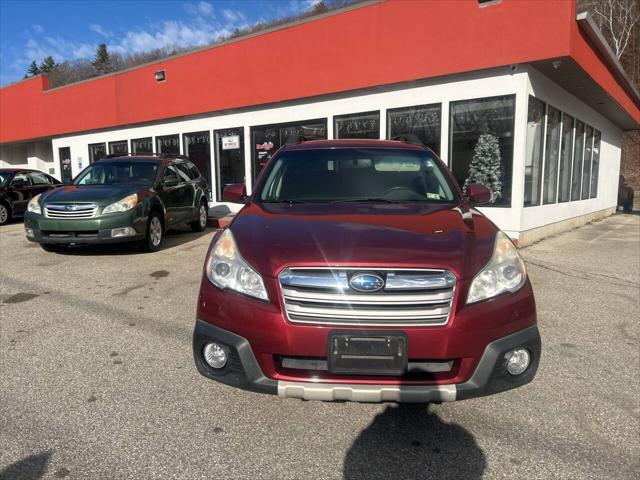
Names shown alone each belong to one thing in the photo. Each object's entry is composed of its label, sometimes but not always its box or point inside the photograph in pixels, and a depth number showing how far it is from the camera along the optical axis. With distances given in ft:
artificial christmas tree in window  30.83
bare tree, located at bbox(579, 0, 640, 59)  99.25
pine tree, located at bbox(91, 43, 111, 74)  231.91
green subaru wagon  24.12
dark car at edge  42.29
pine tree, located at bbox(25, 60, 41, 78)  263.29
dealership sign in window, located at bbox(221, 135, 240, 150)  46.42
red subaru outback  7.59
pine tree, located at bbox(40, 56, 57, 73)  256.32
